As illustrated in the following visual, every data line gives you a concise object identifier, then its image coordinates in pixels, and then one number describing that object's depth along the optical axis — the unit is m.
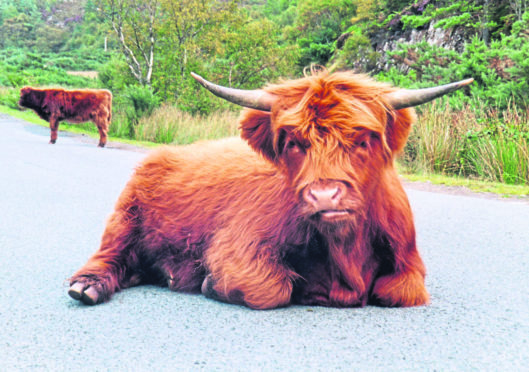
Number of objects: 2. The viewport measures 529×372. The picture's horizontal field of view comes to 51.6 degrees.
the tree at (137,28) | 20.84
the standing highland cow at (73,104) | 14.27
